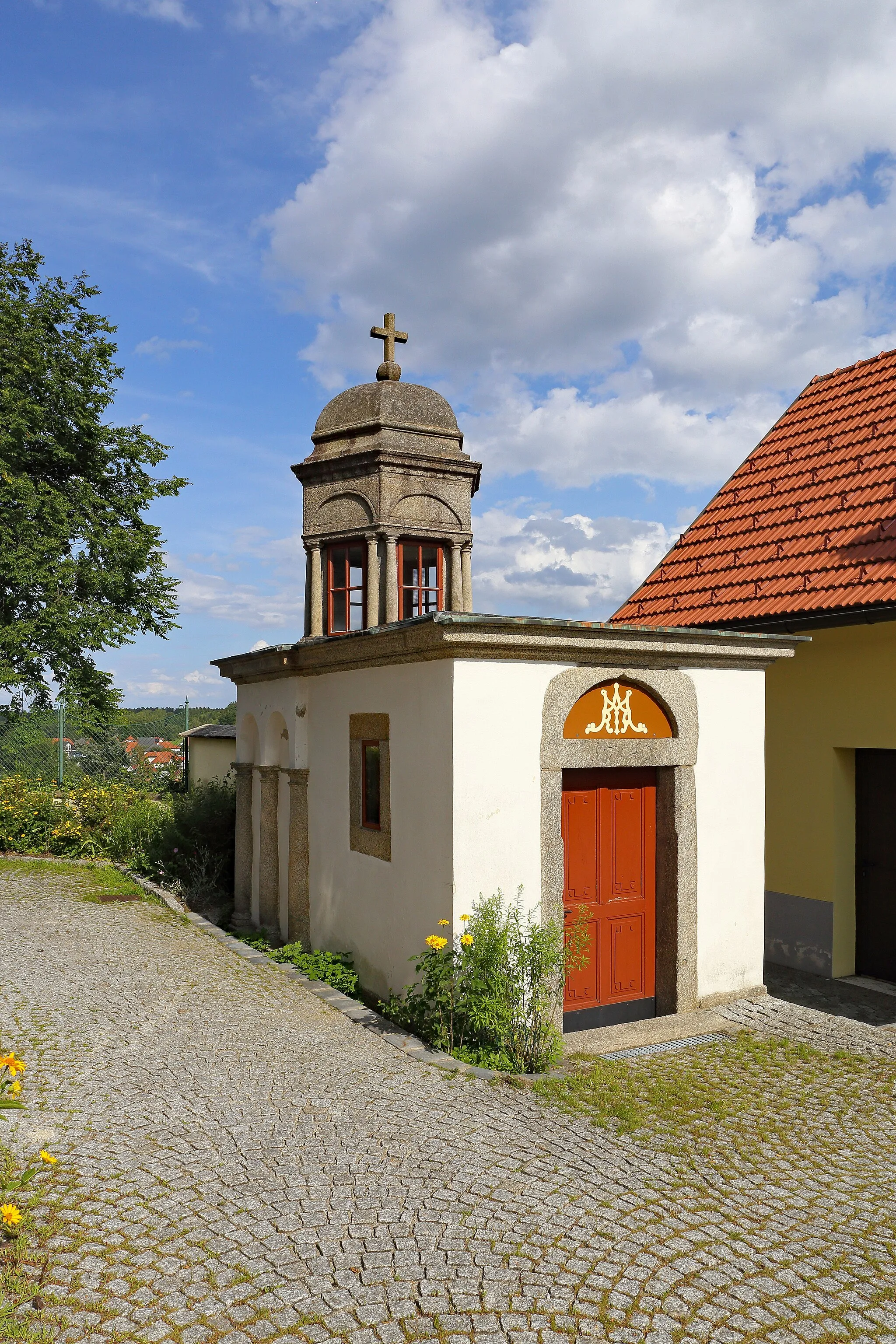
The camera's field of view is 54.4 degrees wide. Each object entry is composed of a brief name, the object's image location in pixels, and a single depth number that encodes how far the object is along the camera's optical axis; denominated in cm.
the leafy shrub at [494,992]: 612
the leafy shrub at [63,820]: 1583
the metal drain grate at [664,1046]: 657
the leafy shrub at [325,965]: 804
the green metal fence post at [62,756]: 1861
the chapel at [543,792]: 650
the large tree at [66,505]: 1903
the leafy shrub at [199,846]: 1263
